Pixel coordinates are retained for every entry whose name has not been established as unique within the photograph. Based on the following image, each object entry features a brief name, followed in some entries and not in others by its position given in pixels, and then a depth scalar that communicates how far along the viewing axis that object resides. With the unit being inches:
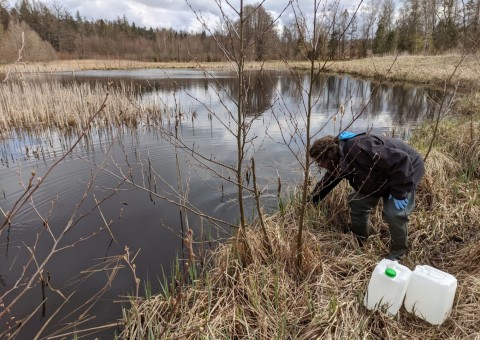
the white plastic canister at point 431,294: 93.0
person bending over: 110.8
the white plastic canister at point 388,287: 96.4
